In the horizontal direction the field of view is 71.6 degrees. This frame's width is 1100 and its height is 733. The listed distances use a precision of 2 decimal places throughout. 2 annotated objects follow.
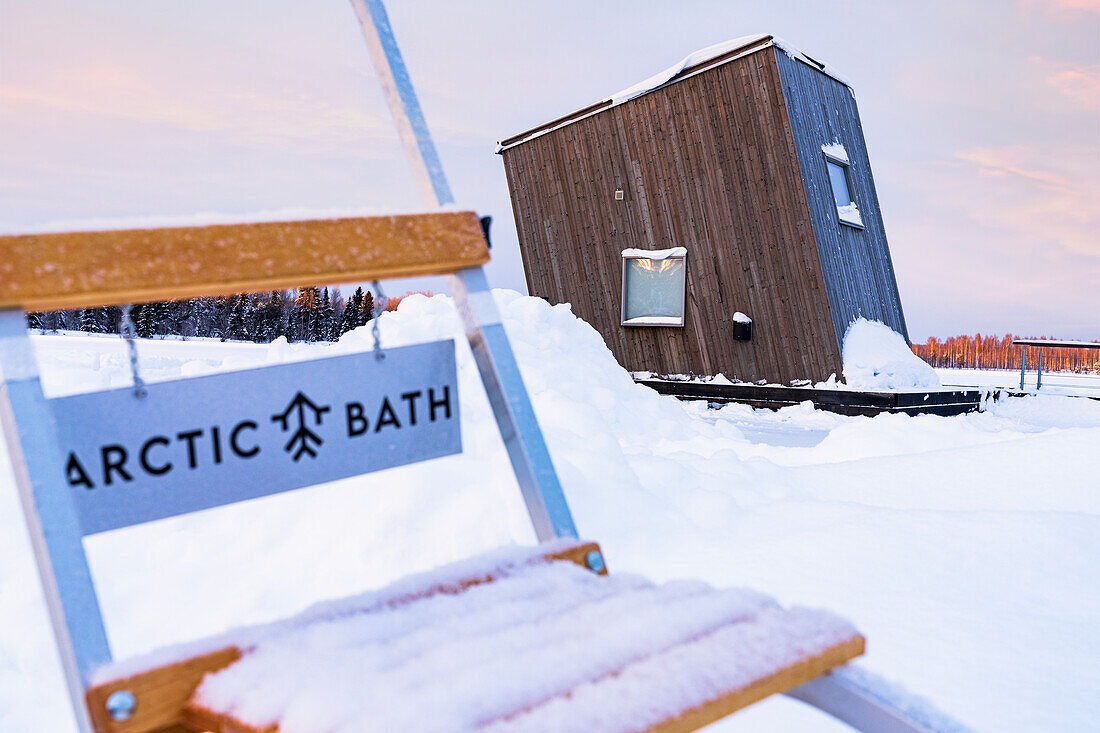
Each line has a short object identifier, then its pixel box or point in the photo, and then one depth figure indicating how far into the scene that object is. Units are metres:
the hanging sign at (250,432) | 1.24
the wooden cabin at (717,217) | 9.02
